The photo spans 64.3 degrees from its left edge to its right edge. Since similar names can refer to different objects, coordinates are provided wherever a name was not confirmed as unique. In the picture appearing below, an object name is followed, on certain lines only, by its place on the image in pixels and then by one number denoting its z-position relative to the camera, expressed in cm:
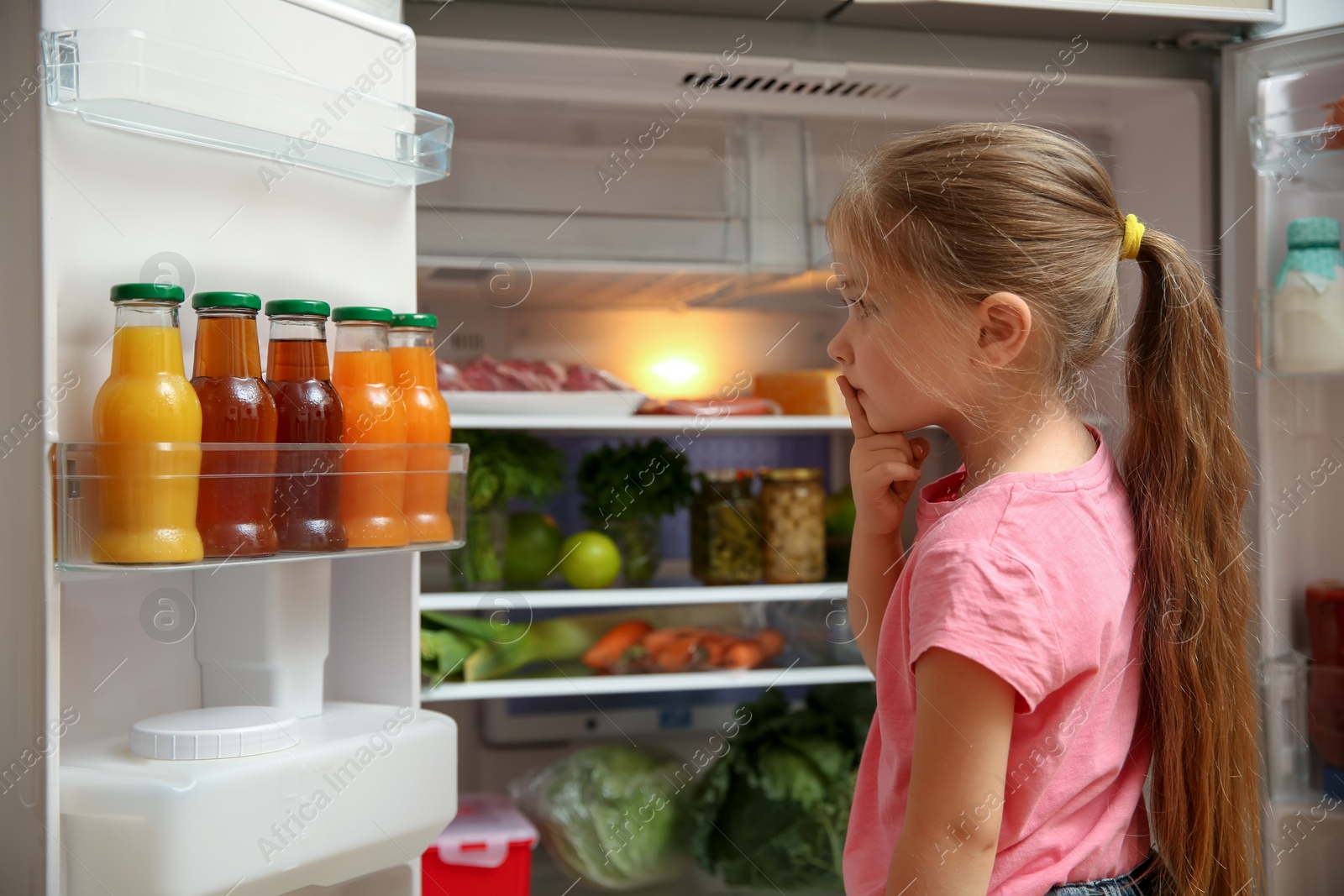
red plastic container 148
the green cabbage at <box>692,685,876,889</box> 164
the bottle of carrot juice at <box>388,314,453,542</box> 101
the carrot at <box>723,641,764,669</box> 167
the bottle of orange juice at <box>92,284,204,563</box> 79
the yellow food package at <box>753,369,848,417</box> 174
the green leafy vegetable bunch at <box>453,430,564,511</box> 160
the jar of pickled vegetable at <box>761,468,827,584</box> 173
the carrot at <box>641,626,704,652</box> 169
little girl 72
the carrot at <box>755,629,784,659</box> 173
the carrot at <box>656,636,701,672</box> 167
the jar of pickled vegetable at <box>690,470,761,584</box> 173
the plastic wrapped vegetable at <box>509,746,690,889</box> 164
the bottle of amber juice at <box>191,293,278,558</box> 85
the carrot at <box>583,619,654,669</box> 167
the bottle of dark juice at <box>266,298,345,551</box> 90
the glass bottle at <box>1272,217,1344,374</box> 139
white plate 155
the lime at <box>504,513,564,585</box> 167
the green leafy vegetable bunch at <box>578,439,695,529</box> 173
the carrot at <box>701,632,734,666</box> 168
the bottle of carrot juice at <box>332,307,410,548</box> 96
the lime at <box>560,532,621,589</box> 165
